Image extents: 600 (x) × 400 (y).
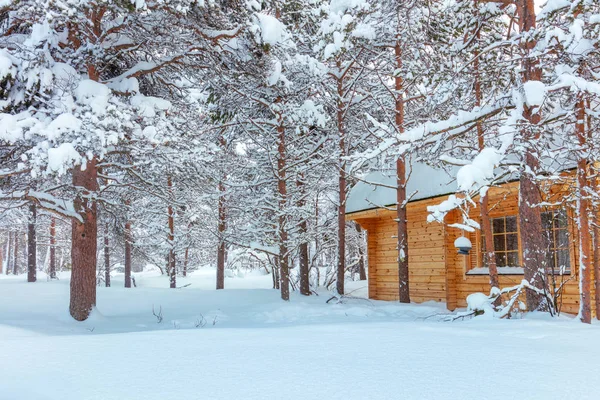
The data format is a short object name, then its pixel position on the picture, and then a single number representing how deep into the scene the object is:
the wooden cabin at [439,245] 9.38
